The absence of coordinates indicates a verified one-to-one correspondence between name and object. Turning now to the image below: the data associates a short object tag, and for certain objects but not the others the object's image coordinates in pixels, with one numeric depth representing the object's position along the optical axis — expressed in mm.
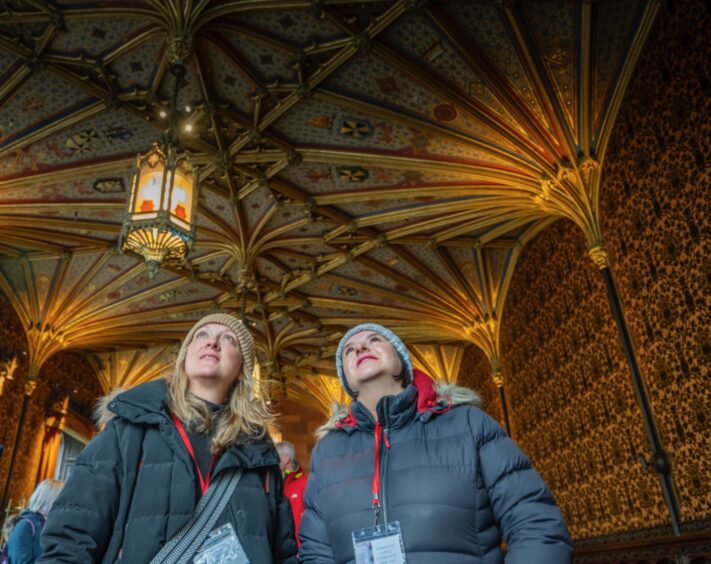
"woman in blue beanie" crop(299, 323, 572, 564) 1719
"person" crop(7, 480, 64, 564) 3611
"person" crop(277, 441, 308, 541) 4397
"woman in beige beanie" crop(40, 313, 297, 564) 1659
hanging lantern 6336
